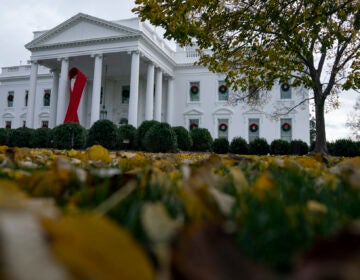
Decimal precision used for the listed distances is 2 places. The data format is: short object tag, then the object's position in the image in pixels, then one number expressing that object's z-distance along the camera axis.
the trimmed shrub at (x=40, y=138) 17.03
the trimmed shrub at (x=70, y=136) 14.43
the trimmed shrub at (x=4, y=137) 18.11
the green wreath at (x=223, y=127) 30.49
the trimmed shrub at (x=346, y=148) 17.39
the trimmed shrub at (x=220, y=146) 20.28
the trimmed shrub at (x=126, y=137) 15.40
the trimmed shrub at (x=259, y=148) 19.77
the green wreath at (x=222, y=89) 30.32
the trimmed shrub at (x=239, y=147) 19.92
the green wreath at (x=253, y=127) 29.73
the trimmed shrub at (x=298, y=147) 19.59
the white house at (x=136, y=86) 25.44
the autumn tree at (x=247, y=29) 5.27
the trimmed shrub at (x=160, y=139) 12.44
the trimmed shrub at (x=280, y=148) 19.83
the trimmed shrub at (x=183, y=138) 16.58
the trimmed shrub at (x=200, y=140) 18.97
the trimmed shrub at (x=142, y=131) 14.41
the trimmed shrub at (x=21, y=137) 17.64
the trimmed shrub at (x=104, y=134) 14.36
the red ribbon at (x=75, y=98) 18.19
